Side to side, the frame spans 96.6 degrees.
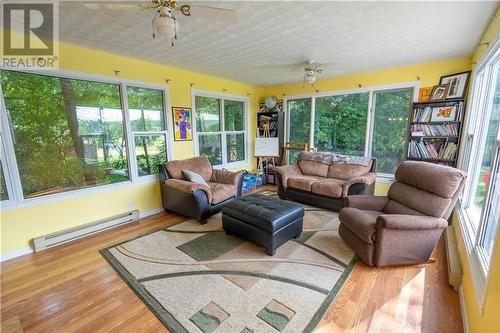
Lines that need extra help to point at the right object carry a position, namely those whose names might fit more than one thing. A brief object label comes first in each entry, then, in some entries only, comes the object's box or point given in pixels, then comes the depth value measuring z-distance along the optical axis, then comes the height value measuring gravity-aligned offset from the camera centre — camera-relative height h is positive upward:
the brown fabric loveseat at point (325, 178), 3.48 -0.86
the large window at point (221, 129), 4.52 +0.02
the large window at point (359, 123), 4.03 +0.13
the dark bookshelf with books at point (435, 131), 3.23 -0.04
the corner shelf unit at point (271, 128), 5.38 +0.04
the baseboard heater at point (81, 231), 2.62 -1.28
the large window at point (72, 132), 2.49 -0.02
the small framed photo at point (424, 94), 3.56 +0.55
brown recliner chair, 2.08 -0.91
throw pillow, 3.48 -0.74
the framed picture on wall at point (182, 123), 3.96 +0.13
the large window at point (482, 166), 1.65 -0.38
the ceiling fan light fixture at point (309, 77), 3.55 +0.83
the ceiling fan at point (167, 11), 1.50 +0.82
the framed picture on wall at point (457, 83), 3.16 +0.64
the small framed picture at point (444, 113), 3.25 +0.22
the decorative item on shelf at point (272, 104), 5.40 +0.61
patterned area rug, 1.63 -1.36
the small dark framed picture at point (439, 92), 3.33 +0.54
